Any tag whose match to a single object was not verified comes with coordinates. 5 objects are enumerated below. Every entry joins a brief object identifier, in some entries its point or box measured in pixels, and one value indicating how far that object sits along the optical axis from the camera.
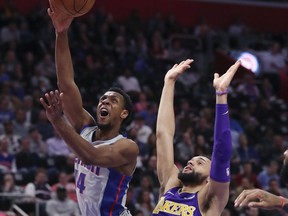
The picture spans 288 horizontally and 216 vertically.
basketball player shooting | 8.33
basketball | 8.88
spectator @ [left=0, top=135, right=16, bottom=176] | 17.80
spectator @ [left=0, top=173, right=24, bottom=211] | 16.54
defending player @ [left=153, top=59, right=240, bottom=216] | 7.34
